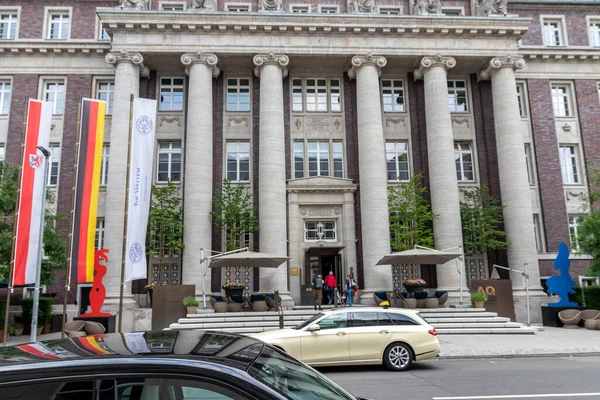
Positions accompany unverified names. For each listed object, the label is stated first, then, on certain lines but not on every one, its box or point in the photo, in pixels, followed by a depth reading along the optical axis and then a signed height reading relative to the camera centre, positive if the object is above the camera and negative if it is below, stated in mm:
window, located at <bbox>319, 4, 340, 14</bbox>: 30850 +17343
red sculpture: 21094 -262
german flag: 17906 +3640
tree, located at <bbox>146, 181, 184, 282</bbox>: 25875 +3167
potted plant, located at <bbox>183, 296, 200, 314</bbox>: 21234 -916
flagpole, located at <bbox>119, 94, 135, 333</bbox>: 16977 +1682
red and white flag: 16156 +3178
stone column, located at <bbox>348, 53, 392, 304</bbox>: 25891 +5812
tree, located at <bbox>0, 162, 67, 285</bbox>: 18516 +2084
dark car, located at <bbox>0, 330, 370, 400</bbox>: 2408 -460
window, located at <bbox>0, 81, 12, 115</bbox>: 28781 +11389
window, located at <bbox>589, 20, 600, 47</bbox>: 32281 +16216
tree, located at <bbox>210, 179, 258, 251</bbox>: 26391 +3682
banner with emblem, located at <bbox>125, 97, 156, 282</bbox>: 18281 +4479
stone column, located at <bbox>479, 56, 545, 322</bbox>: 26250 +5395
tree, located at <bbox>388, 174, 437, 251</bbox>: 26562 +3494
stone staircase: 20031 -1757
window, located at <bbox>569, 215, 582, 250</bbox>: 29284 +3132
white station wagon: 11266 -1398
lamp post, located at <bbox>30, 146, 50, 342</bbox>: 14086 +855
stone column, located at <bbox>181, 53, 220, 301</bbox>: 25281 +6194
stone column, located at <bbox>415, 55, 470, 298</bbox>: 26234 +6198
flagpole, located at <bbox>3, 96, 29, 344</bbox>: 15008 +1003
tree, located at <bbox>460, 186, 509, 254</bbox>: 27156 +3183
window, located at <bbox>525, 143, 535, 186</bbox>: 29938 +6956
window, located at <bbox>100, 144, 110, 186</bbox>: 28219 +7050
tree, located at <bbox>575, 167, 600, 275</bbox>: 22594 +1830
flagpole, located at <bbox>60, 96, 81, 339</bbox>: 16266 +1972
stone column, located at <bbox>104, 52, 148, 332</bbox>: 24188 +5931
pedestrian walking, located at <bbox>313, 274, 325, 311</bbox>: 23016 -413
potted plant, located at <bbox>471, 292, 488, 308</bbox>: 22250 -1016
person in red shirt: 24047 -247
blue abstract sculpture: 23391 -324
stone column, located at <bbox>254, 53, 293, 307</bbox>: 25484 +6064
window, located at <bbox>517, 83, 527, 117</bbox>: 30797 +11320
